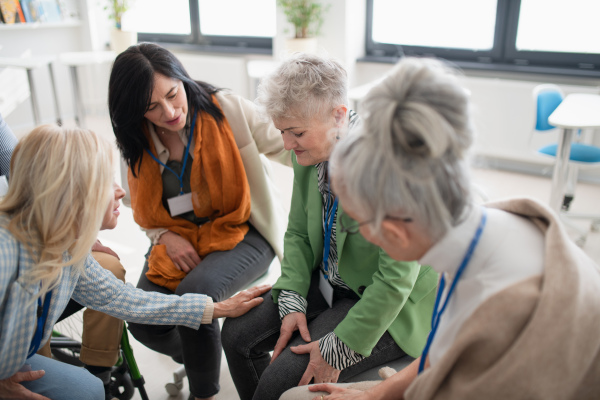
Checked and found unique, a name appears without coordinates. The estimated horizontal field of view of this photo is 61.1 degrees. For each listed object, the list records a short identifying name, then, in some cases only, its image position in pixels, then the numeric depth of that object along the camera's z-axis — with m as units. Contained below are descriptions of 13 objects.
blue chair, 3.12
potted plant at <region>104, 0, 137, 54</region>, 5.39
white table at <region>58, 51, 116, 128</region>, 4.81
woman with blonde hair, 1.11
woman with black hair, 1.68
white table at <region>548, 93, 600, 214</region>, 2.69
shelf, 5.17
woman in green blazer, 1.29
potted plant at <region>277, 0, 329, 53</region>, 4.41
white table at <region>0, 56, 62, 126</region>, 4.39
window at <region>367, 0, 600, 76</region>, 3.98
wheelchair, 1.68
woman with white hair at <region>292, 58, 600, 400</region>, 0.73
